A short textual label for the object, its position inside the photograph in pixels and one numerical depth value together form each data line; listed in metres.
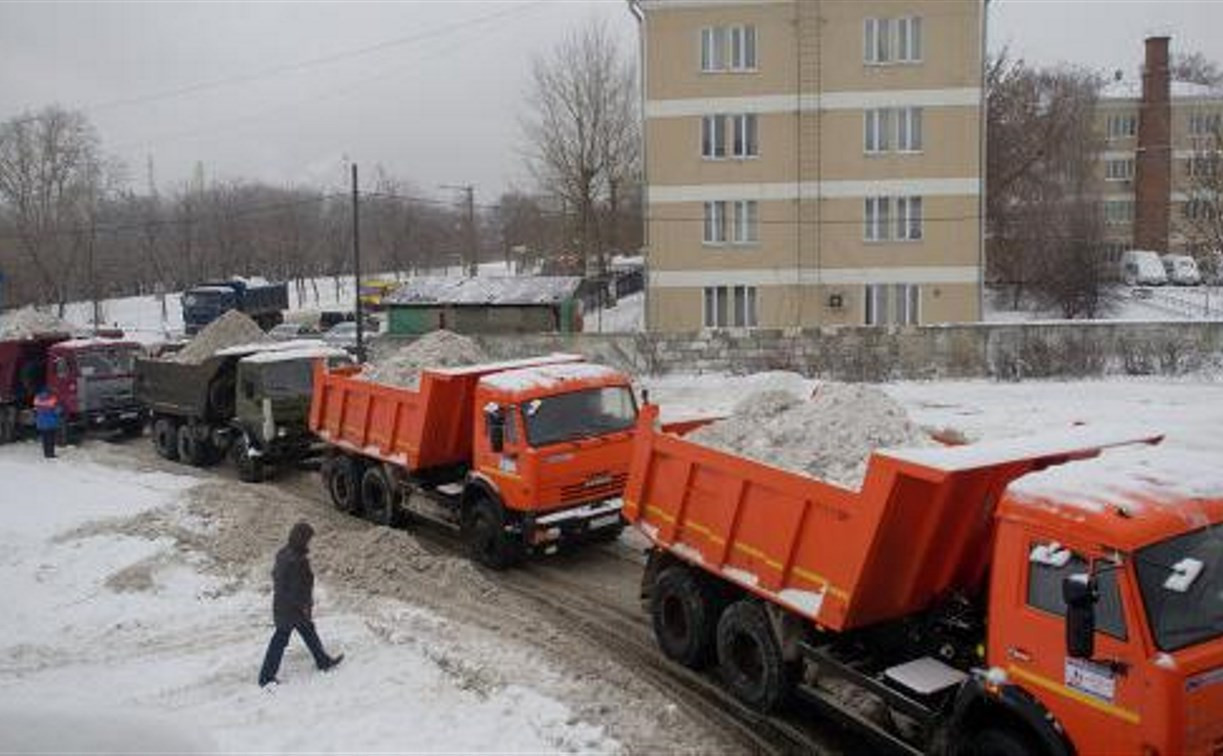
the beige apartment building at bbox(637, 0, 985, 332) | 37.53
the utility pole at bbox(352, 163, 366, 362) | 32.16
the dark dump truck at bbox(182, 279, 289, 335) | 54.91
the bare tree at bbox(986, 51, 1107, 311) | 46.34
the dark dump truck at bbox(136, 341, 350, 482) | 19.97
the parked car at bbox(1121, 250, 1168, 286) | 60.19
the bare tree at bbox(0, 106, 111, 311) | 77.69
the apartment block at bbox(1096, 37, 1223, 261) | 70.38
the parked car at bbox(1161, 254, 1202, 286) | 59.78
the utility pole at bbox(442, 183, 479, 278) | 70.25
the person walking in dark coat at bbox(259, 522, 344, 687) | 10.15
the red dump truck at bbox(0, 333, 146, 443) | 24.78
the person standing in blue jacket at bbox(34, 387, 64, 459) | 23.08
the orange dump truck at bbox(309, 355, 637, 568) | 13.40
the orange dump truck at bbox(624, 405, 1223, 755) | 6.16
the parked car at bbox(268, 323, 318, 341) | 43.79
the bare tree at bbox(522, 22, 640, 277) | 59.25
